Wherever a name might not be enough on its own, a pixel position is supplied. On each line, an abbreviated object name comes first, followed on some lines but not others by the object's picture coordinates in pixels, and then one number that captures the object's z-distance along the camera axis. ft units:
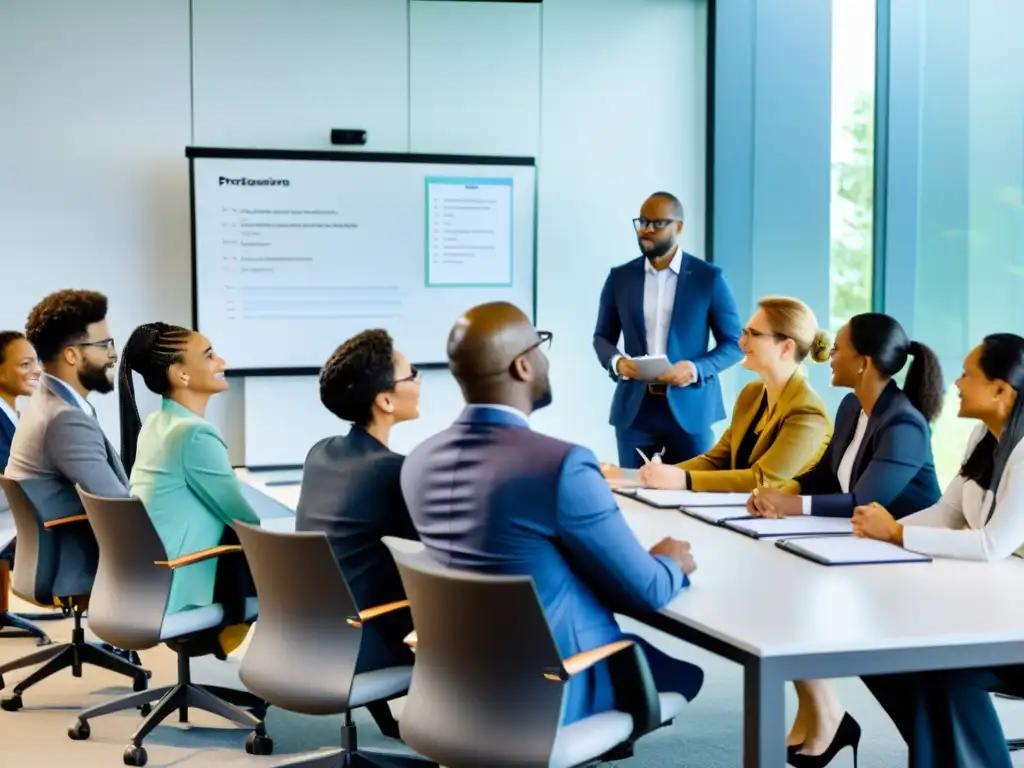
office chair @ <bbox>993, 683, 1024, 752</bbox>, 10.55
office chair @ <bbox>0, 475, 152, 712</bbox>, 14.23
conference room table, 8.21
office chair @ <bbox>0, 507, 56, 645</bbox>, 17.80
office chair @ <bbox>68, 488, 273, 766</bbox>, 12.60
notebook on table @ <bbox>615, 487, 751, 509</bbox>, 13.30
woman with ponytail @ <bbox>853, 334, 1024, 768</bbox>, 10.25
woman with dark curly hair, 10.94
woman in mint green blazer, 13.02
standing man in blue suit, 18.42
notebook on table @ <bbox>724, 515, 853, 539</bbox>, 11.56
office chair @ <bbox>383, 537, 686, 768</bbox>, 8.33
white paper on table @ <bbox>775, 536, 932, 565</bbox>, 10.39
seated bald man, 8.66
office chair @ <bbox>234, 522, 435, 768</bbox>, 10.46
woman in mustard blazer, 13.98
